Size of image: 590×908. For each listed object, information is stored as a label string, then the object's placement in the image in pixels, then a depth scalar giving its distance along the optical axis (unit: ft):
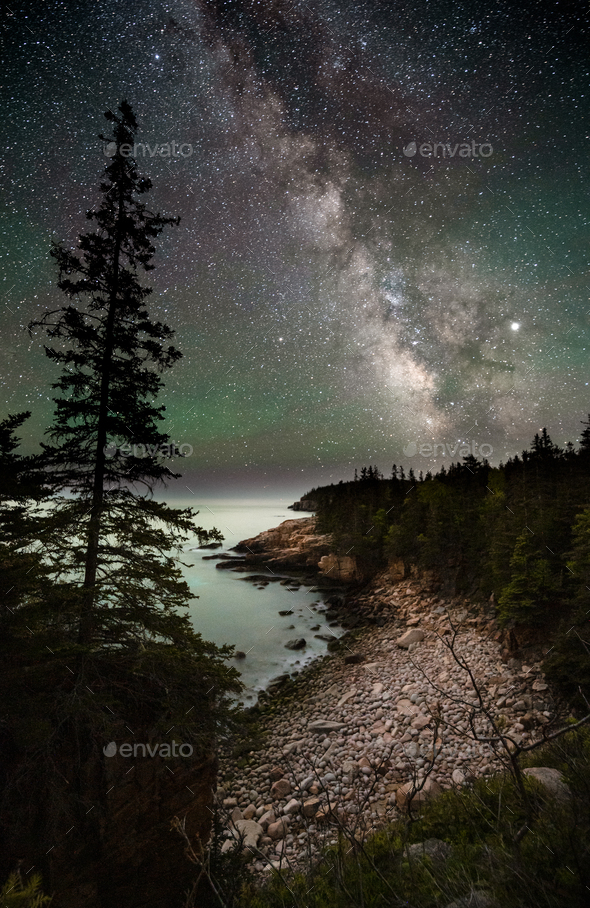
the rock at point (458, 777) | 29.09
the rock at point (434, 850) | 16.65
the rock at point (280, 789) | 32.48
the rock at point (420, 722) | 37.96
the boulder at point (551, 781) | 18.58
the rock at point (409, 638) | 59.06
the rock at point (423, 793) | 27.61
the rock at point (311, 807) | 29.40
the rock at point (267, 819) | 29.58
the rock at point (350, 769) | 33.35
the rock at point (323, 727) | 40.61
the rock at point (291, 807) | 30.36
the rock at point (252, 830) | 27.78
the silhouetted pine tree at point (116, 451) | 23.89
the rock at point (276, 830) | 28.09
